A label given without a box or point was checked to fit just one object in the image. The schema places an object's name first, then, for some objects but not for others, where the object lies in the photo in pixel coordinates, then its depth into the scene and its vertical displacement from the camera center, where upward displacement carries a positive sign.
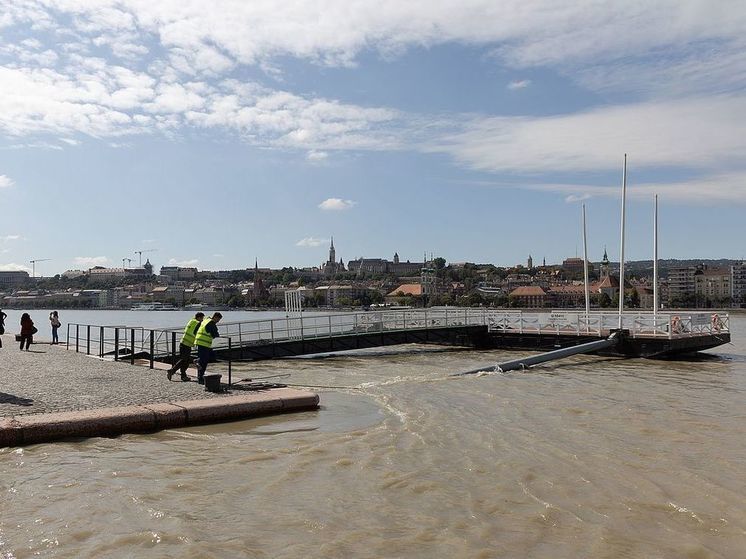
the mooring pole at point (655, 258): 35.28 +1.27
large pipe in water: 23.80 -2.81
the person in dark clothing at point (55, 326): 29.33 -1.64
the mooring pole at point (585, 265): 40.38 +1.16
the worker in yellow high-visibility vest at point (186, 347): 15.94 -1.41
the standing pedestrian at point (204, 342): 14.98 -1.22
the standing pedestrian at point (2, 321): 19.20 -1.00
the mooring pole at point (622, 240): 37.10 +2.30
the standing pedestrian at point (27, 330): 25.33 -1.56
